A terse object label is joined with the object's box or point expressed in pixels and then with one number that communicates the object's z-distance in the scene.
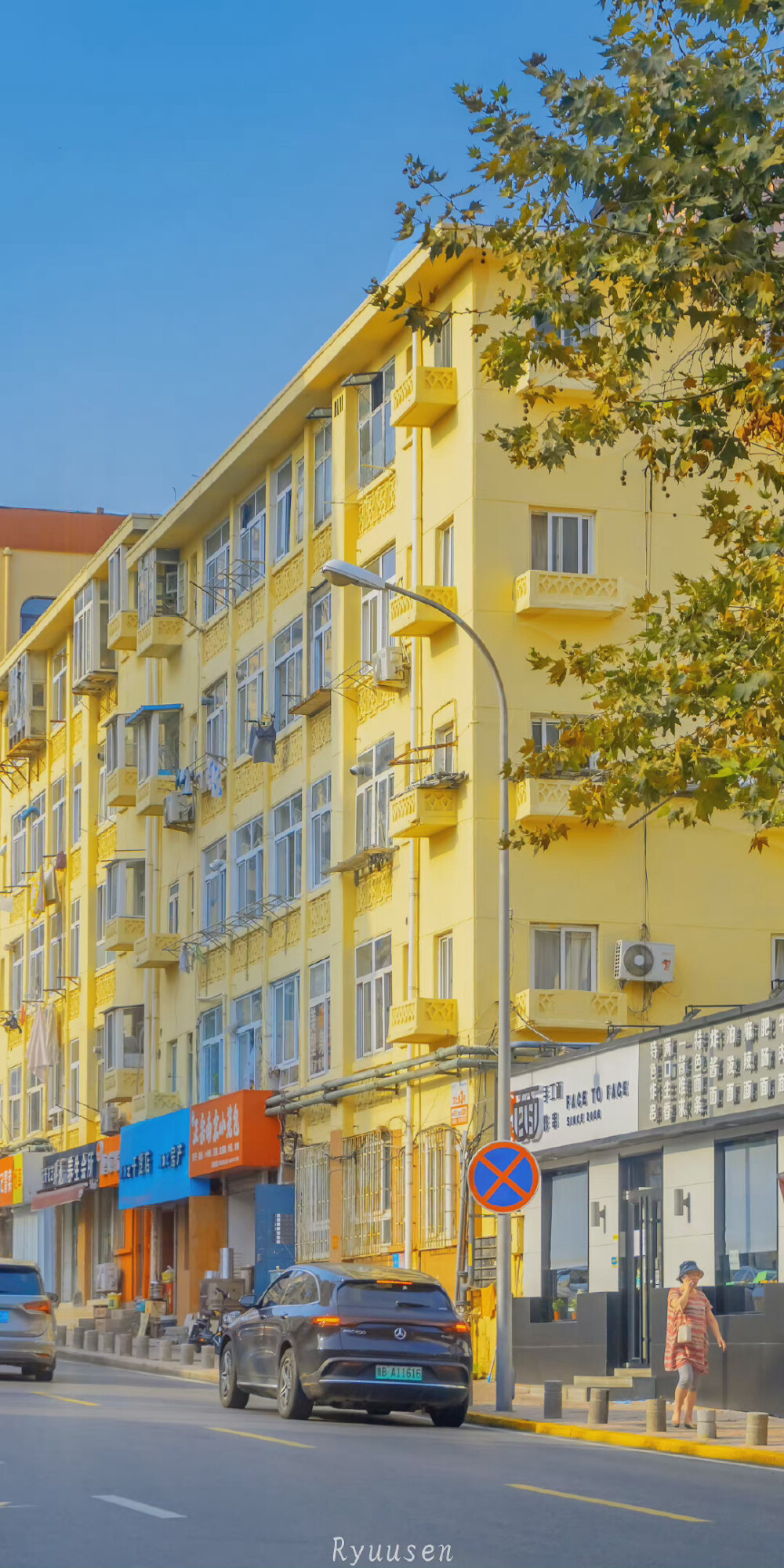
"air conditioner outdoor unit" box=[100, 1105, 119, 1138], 52.56
